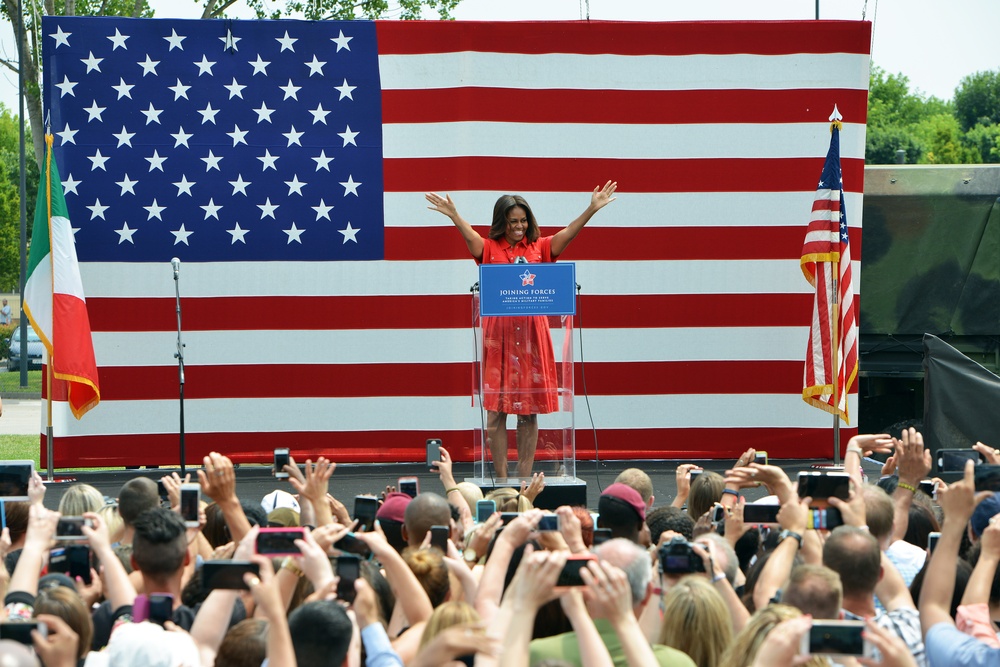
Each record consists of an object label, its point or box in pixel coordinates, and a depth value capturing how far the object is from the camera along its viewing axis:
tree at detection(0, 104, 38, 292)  62.41
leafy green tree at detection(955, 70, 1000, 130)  105.19
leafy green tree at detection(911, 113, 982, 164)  84.50
